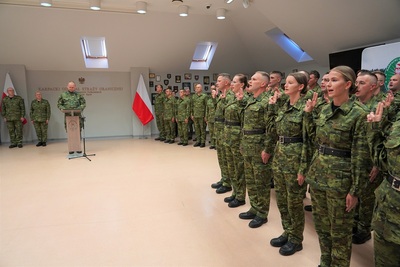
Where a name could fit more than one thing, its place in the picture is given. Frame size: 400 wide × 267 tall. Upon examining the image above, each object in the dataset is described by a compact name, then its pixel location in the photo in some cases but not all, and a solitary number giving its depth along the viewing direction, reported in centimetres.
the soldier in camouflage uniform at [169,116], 795
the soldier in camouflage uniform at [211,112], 578
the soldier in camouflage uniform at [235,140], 316
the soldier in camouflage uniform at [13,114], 744
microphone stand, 601
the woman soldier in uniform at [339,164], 166
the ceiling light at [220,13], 669
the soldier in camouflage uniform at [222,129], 371
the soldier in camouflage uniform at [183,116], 746
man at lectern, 604
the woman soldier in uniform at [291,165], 216
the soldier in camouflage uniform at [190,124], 759
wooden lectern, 604
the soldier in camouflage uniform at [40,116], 764
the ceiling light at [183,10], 647
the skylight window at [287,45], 732
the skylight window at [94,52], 826
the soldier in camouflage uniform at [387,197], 135
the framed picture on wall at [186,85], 960
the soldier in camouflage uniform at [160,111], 847
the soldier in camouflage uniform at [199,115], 712
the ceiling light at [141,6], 616
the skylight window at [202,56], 924
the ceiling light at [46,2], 561
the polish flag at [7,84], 766
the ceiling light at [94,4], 593
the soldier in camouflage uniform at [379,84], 301
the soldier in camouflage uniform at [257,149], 271
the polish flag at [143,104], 874
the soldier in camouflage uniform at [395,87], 299
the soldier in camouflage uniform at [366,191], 233
